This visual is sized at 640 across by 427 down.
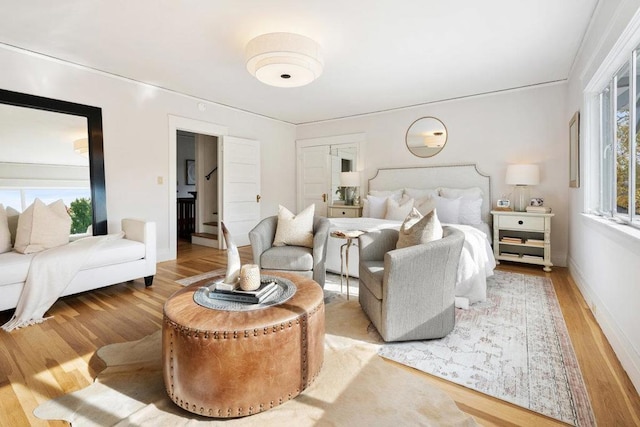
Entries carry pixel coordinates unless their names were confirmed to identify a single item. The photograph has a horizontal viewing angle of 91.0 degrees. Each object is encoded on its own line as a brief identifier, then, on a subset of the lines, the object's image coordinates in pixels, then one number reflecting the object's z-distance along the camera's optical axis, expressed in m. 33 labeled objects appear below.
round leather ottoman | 1.40
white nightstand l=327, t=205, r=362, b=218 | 5.88
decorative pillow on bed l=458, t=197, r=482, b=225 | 4.39
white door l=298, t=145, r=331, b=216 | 6.55
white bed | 2.83
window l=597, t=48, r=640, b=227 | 2.05
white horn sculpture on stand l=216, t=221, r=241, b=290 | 1.83
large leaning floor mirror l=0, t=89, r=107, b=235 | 3.29
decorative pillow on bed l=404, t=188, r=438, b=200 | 4.81
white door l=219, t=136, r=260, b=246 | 5.50
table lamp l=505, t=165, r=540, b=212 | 4.21
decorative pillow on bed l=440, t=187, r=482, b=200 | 4.59
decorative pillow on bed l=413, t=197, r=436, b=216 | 4.37
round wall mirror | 5.21
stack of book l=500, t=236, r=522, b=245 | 4.20
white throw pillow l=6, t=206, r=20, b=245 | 3.09
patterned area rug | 1.60
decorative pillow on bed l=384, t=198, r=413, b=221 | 4.52
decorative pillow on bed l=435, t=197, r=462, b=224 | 4.37
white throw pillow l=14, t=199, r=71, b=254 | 2.88
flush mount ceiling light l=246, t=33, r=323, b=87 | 2.77
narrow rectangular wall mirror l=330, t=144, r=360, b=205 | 6.25
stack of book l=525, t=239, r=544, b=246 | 4.05
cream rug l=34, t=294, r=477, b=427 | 1.44
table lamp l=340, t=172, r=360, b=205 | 5.81
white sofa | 2.53
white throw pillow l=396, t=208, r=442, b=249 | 2.29
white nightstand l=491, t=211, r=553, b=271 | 4.04
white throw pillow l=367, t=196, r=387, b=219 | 4.99
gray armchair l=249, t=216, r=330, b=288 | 3.03
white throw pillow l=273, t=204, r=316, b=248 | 3.30
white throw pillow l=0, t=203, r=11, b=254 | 2.89
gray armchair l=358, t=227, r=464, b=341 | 2.07
